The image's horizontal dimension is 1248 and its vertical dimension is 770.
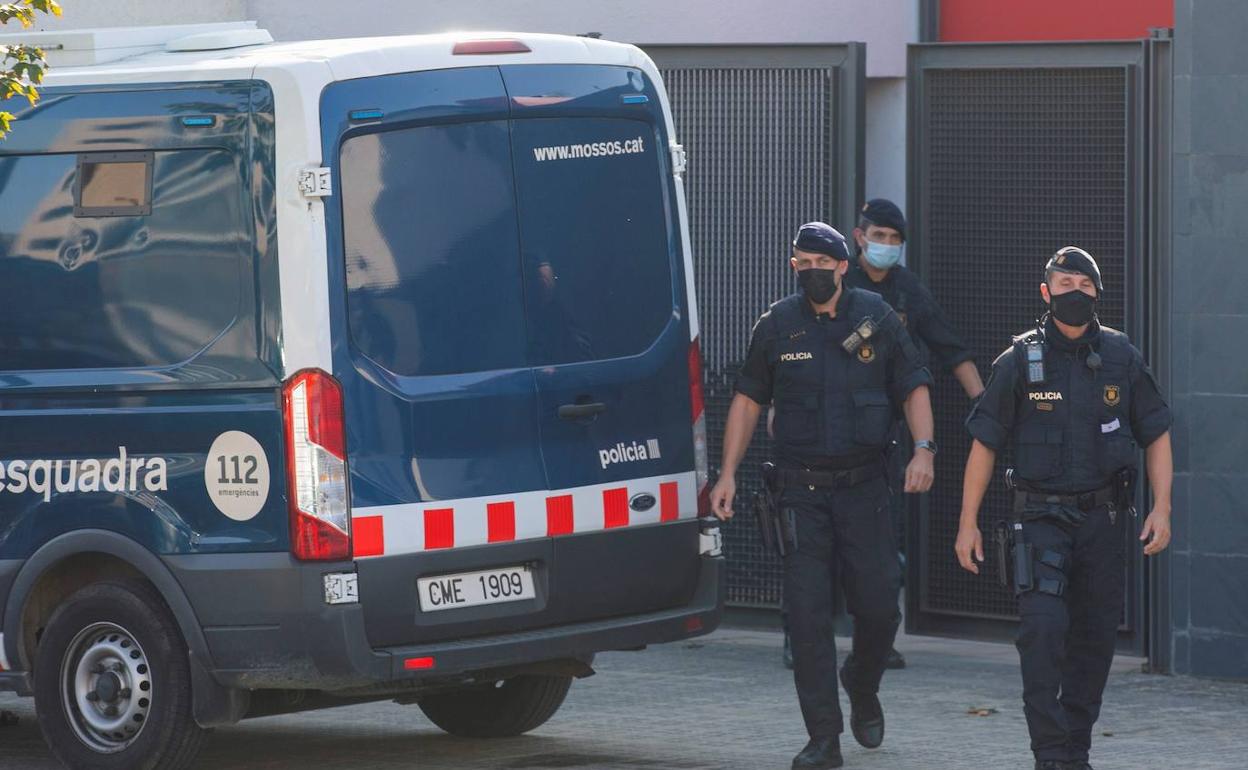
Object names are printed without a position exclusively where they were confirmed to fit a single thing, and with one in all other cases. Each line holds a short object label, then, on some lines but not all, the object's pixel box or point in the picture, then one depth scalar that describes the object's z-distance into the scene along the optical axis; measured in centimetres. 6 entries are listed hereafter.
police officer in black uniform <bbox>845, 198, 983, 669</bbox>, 1844
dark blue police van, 1333
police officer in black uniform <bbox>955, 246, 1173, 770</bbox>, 1388
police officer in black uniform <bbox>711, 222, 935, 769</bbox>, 1502
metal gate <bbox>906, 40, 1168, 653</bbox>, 1883
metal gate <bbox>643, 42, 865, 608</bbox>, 2027
